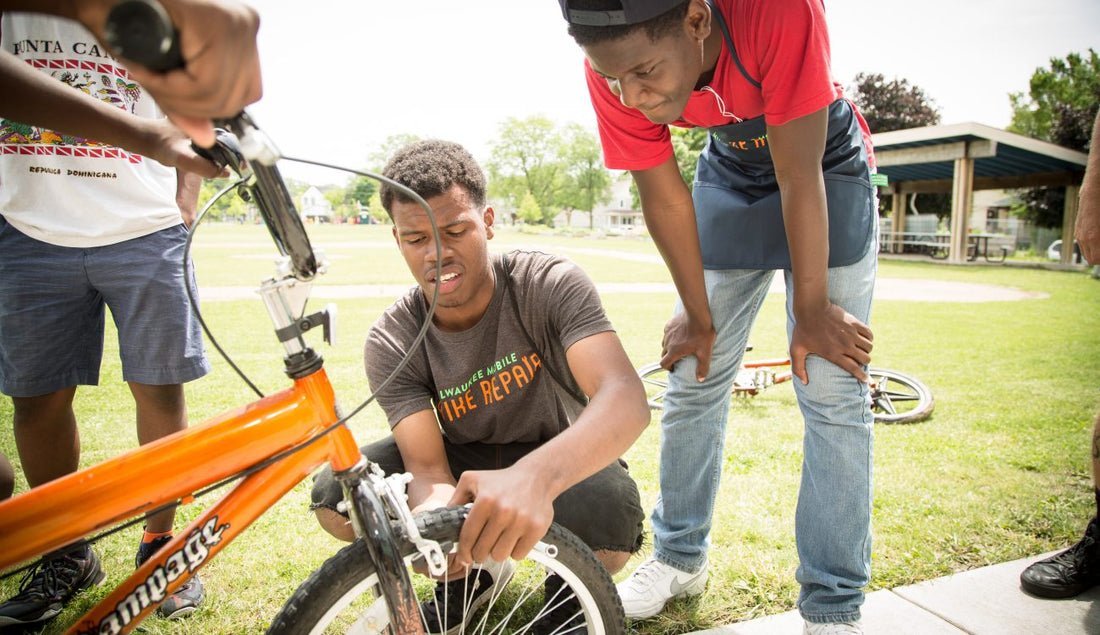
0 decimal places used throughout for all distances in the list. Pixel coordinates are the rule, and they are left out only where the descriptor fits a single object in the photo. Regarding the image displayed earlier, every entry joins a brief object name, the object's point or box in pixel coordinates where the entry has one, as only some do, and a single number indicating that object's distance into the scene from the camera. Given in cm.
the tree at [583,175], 7631
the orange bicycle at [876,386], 444
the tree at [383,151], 8225
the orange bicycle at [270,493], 111
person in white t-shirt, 216
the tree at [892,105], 3450
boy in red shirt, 168
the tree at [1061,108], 2633
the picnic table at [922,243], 2178
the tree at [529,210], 6862
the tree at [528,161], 7781
